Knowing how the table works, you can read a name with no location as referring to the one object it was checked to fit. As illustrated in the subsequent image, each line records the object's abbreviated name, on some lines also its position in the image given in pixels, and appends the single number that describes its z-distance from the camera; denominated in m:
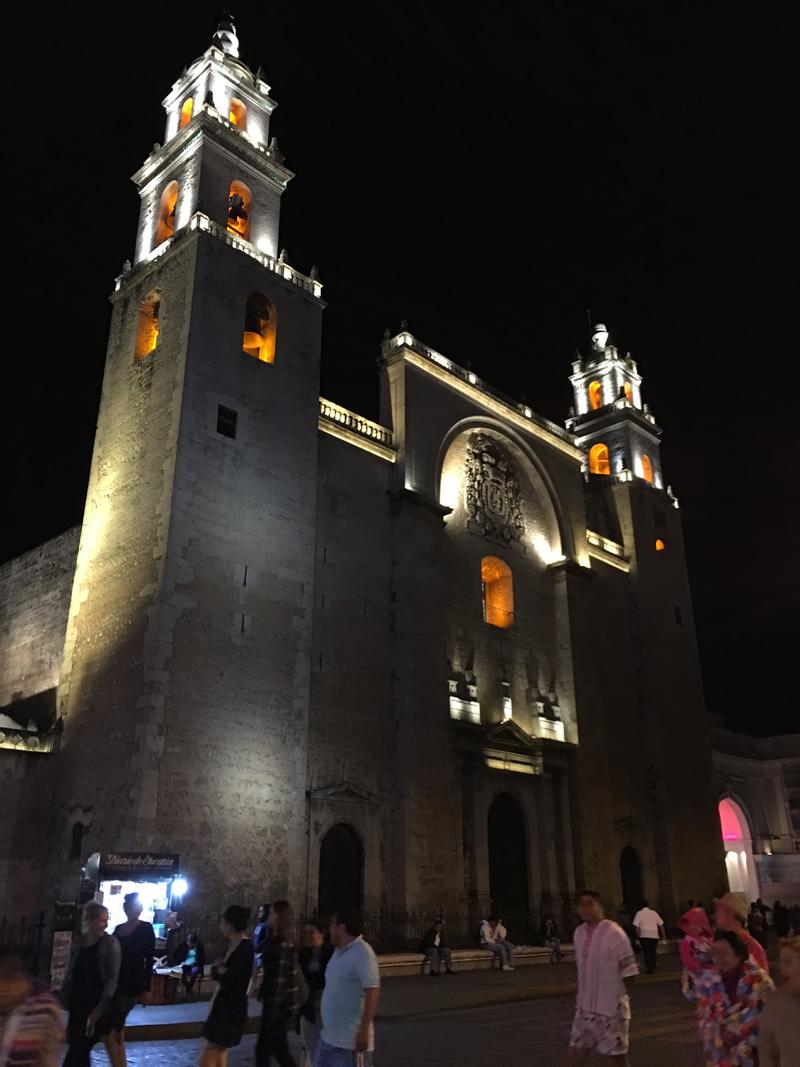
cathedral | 18.06
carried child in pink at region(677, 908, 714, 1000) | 5.84
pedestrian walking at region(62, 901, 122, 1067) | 6.21
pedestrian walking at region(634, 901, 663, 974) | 17.25
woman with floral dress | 4.97
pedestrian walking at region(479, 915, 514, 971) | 19.08
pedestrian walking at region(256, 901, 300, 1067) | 6.22
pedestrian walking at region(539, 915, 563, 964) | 21.48
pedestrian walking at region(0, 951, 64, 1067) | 3.61
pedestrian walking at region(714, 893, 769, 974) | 5.45
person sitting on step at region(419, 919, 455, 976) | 17.66
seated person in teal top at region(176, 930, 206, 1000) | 13.19
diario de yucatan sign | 13.93
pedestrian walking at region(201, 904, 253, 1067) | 5.87
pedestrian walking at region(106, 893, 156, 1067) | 6.62
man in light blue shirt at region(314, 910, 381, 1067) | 4.86
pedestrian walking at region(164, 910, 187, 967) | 13.45
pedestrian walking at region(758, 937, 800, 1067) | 3.79
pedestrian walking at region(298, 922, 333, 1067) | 6.32
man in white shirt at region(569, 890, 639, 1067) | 5.65
